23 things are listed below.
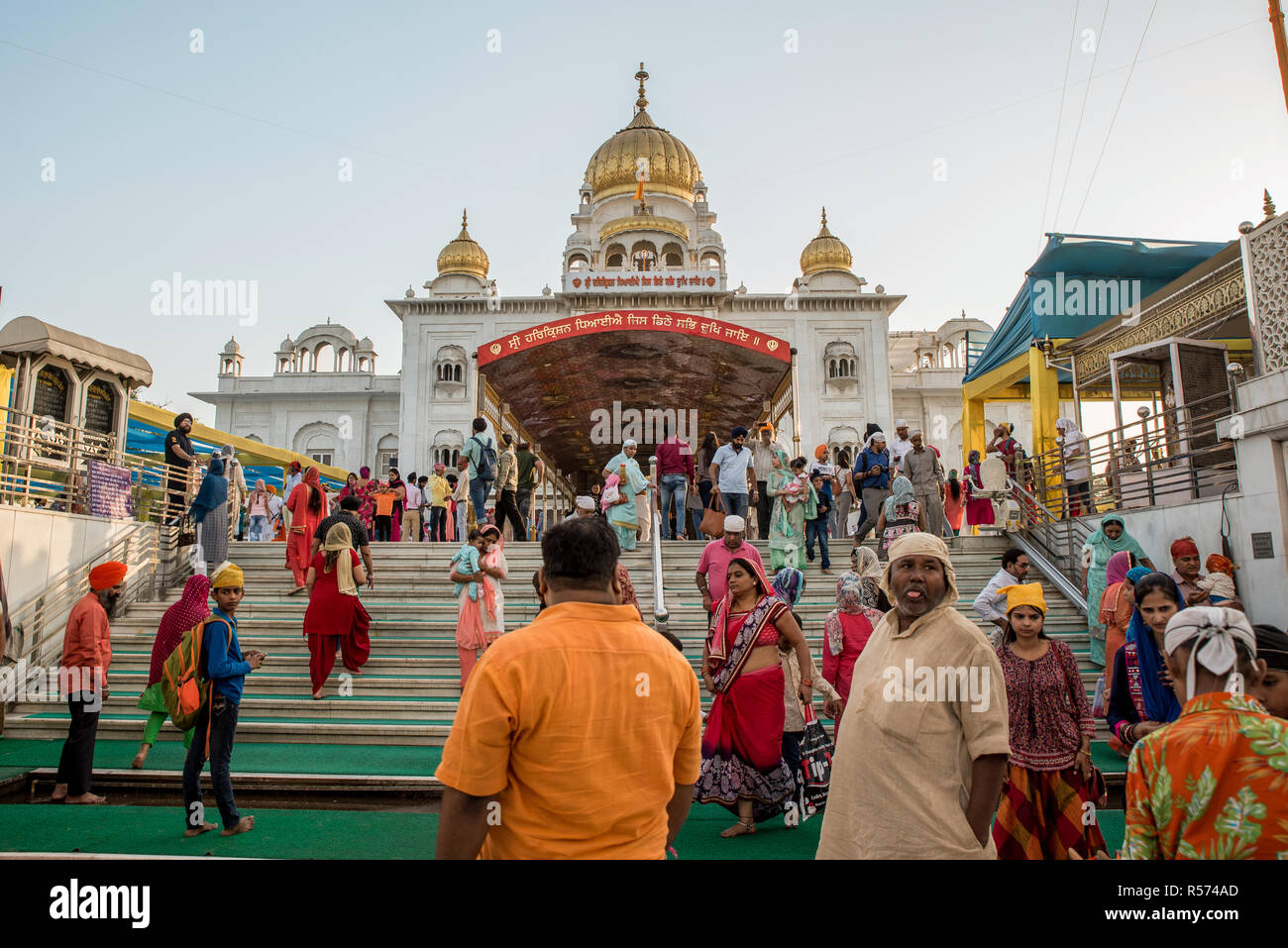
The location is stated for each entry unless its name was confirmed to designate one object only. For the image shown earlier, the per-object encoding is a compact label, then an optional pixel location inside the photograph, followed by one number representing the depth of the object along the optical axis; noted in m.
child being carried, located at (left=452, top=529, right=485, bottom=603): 7.02
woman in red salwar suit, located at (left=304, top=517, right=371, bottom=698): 7.18
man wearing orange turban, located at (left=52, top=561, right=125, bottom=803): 5.07
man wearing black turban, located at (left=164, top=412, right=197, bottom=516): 10.19
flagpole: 10.12
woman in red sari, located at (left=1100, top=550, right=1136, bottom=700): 6.32
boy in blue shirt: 4.36
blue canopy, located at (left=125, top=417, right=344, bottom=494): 16.39
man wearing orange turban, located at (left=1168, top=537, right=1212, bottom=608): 6.09
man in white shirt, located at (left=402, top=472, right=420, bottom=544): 14.80
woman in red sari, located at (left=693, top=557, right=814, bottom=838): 4.47
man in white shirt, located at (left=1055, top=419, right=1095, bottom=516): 10.98
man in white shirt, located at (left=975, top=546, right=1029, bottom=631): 5.91
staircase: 6.65
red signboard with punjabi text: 13.37
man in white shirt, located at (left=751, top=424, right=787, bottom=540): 11.67
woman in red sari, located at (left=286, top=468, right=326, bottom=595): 9.25
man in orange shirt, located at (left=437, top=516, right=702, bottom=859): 1.80
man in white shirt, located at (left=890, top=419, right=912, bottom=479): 13.11
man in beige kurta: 2.30
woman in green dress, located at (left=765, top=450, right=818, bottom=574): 9.84
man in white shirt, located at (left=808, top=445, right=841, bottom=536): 12.20
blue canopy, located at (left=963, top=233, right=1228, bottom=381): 12.95
